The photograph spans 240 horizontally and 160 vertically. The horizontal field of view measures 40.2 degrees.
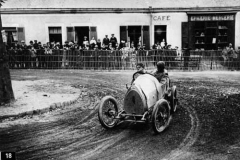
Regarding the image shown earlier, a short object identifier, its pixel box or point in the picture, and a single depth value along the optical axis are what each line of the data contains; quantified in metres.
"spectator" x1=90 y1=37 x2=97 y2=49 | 20.73
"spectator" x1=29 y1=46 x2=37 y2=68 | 19.53
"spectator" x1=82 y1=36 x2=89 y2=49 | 21.20
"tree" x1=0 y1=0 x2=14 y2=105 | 10.41
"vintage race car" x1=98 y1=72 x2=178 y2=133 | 7.73
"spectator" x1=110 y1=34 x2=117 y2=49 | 21.36
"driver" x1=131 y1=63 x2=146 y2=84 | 8.53
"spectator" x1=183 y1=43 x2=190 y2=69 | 18.91
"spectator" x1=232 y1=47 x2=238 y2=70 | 18.66
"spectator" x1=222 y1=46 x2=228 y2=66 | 18.66
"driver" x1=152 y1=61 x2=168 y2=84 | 8.98
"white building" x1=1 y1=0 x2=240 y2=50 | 23.34
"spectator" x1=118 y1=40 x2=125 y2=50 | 21.58
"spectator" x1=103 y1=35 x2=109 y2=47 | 21.16
